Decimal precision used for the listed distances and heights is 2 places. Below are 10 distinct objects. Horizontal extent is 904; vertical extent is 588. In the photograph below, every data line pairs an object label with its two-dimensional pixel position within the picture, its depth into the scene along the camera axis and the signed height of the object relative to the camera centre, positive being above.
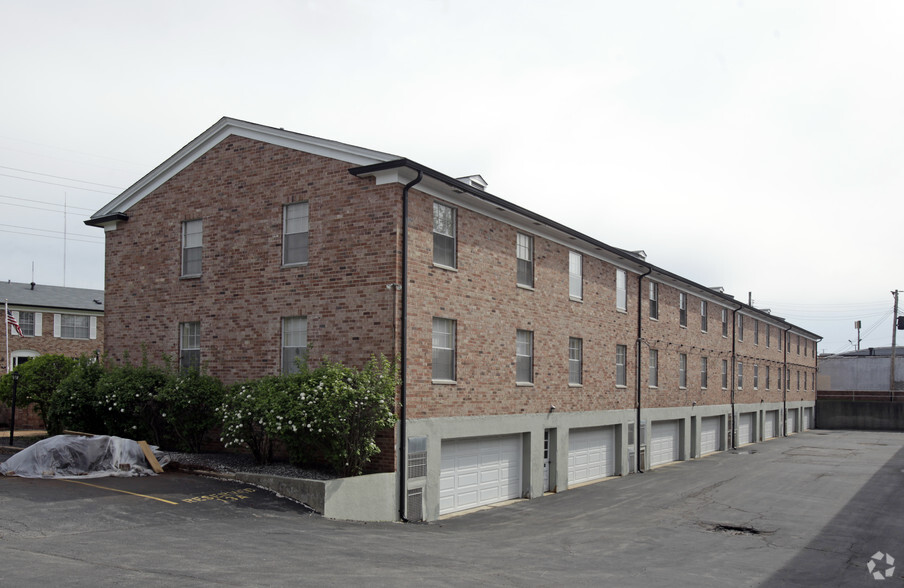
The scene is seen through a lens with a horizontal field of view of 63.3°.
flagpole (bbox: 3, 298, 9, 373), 33.97 +0.69
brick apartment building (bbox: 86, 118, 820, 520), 16.66 +1.00
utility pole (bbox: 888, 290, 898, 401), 63.94 +0.80
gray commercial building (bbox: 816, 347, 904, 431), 55.47 -4.67
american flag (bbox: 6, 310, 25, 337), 32.72 +0.39
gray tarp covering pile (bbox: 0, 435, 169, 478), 15.77 -2.84
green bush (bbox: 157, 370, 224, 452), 18.00 -1.84
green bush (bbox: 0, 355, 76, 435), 27.86 -2.00
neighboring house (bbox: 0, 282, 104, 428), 37.00 +0.42
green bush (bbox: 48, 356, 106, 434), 19.41 -2.02
